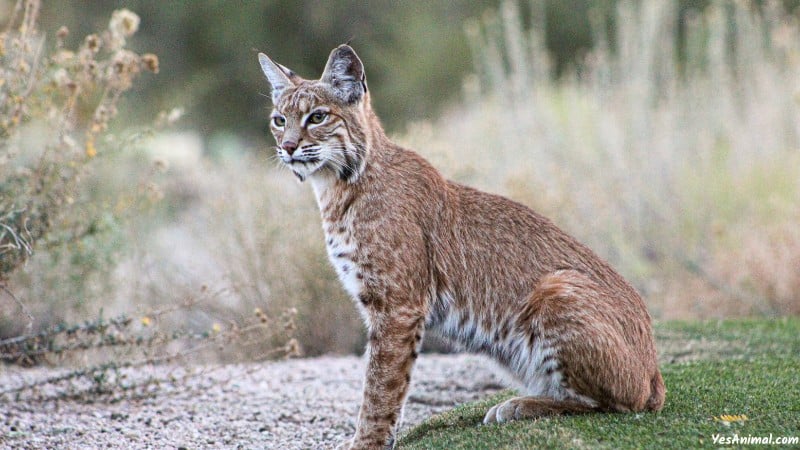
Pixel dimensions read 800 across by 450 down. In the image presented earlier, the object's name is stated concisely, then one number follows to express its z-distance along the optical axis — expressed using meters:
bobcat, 8.98
